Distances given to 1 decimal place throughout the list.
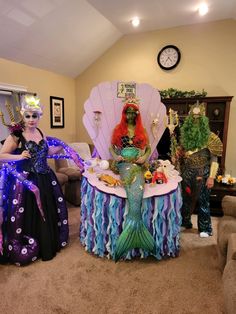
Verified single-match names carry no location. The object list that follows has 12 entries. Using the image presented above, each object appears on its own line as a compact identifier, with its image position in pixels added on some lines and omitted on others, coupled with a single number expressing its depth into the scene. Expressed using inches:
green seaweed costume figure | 97.0
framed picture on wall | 161.2
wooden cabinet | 134.8
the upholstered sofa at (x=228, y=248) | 49.4
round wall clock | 153.2
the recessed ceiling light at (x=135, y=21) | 138.0
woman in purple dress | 80.2
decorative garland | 139.8
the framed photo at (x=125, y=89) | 96.6
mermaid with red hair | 75.9
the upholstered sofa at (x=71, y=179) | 135.6
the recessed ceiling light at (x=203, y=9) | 121.5
